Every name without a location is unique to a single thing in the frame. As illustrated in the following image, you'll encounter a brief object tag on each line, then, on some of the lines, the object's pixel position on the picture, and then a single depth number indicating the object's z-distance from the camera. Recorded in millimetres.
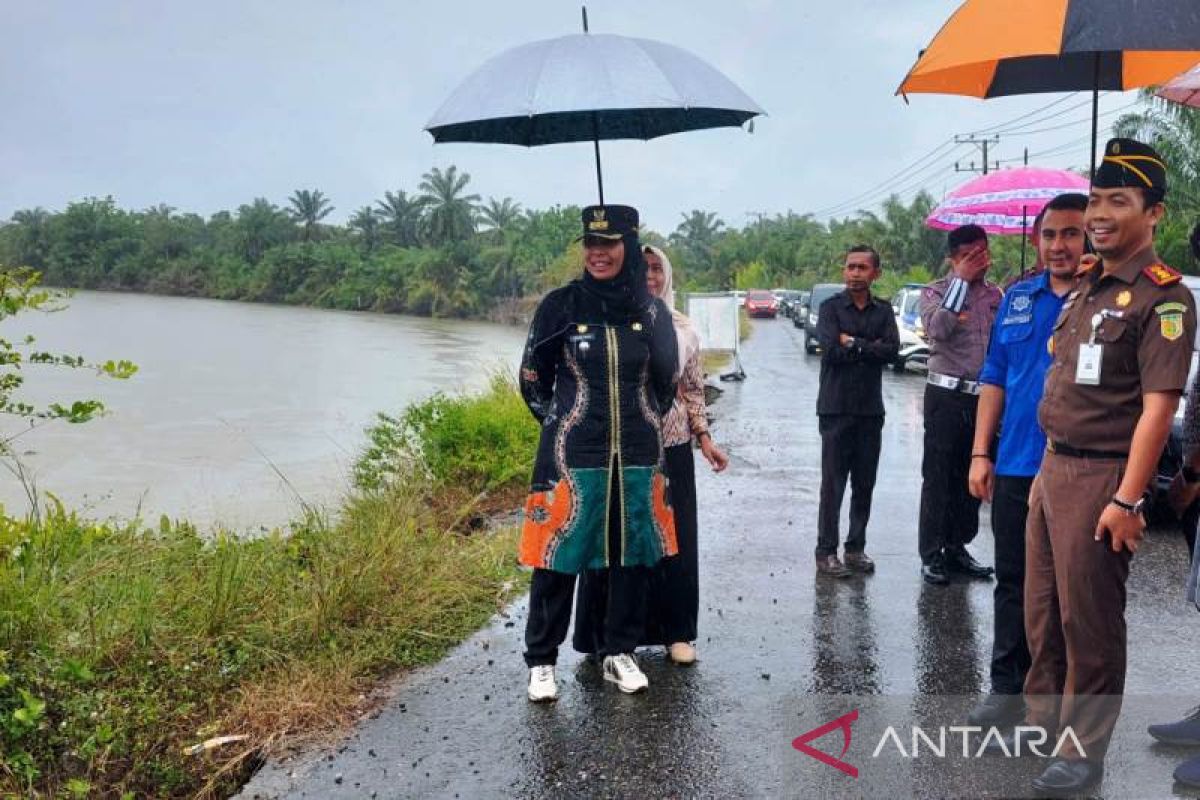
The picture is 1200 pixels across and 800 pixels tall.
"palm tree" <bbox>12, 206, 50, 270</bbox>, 90438
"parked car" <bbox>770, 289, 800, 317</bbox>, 47469
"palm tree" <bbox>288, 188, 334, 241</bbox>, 101688
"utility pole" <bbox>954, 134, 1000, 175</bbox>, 43375
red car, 49562
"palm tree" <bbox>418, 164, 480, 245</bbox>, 87688
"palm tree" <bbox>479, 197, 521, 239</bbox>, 82875
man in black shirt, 5355
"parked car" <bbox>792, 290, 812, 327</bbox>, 39775
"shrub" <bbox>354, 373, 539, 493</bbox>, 8375
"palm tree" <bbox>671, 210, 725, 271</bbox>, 100000
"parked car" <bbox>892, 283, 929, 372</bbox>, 18562
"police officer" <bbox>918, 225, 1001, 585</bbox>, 5078
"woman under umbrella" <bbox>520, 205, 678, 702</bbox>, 3797
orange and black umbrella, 3287
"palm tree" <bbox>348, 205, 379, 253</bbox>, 95188
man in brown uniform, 2787
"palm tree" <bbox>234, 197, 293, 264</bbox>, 95188
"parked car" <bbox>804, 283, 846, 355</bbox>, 24292
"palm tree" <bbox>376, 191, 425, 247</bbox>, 94000
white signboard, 17922
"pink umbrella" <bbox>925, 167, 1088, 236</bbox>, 6927
